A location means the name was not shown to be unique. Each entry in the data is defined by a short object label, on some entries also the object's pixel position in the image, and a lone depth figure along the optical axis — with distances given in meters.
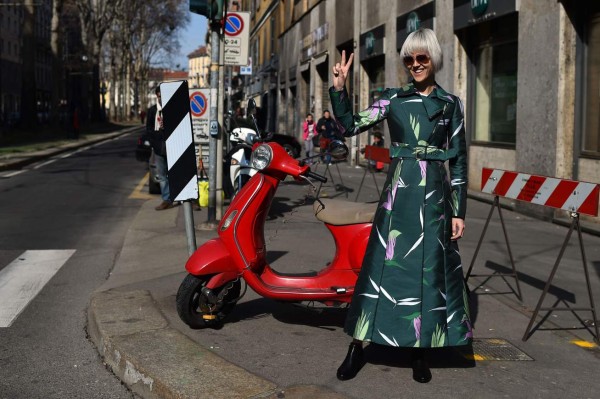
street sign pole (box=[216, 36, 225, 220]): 8.91
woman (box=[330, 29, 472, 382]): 3.95
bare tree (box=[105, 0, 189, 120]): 58.44
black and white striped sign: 5.62
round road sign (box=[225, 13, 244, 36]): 10.54
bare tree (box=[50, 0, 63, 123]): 41.47
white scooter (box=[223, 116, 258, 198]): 10.41
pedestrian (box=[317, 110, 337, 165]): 21.12
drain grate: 4.50
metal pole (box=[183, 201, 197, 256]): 5.86
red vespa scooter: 4.88
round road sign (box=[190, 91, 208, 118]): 10.30
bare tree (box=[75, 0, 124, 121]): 48.94
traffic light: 7.90
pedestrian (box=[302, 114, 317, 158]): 24.57
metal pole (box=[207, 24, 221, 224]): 8.80
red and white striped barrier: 5.01
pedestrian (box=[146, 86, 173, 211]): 10.60
